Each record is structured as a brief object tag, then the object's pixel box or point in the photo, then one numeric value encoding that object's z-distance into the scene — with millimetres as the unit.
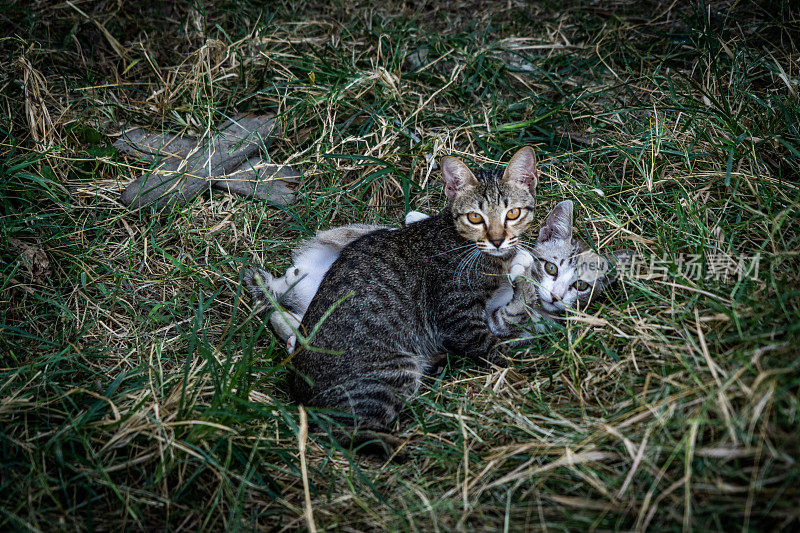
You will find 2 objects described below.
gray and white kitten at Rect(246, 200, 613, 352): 2904
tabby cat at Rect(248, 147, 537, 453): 2660
